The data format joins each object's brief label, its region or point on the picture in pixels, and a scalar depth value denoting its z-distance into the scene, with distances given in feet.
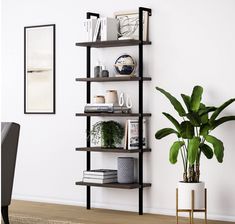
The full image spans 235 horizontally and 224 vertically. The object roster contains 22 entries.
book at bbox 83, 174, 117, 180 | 22.54
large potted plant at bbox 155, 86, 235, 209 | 19.21
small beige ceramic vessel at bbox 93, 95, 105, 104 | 23.04
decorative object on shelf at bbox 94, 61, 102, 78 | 23.37
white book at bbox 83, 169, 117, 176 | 22.62
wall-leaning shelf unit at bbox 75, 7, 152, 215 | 21.83
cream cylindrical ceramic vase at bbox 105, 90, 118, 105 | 22.83
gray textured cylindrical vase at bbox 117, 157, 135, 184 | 22.29
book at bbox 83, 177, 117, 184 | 22.57
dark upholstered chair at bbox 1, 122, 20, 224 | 17.87
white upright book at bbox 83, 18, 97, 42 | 23.04
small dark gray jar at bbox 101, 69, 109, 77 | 23.13
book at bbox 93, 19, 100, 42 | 23.00
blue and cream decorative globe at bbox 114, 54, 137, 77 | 22.29
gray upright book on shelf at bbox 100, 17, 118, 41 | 22.62
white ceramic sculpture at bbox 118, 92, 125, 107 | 22.84
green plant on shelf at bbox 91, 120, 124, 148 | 22.75
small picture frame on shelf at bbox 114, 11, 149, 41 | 22.44
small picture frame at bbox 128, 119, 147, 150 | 21.94
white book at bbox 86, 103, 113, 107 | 22.45
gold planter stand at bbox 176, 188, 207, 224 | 19.37
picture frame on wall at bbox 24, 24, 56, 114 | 25.67
